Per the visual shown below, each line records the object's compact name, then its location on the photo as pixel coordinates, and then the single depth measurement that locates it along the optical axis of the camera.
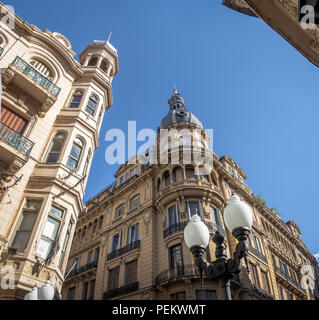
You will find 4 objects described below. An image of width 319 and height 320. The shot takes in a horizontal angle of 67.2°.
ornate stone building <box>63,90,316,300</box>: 17.45
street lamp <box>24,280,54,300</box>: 6.33
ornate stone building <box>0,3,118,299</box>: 8.03
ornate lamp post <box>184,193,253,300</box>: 4.62
